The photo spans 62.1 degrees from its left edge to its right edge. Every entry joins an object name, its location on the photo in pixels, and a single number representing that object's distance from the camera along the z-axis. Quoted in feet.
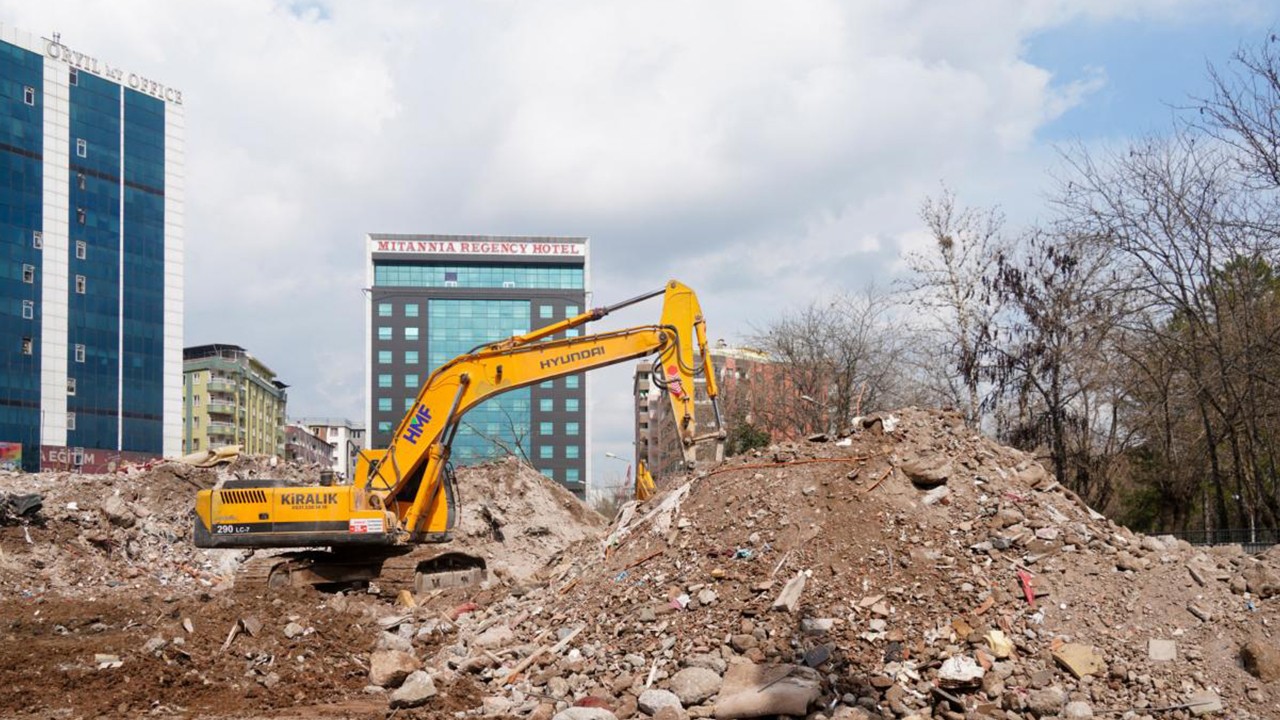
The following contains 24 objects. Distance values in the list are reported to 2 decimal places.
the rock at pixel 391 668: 36.91
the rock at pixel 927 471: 40.83
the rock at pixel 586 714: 30.22
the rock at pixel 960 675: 30.58
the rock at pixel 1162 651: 32.27
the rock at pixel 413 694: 32.71
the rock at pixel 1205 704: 30.30
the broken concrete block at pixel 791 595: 34.22
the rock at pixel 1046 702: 29.81
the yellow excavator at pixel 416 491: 51.65
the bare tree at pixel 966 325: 79.66
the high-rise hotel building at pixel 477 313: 306.14
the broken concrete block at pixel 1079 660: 31.37
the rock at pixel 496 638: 38.78
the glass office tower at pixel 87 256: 197.16
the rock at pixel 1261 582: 35.94
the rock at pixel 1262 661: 31.55
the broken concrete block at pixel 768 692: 29.43
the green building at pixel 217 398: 302.45
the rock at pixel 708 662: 32.19
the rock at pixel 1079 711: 29.78
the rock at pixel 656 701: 30.76
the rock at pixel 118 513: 72.90
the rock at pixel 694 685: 31.09
